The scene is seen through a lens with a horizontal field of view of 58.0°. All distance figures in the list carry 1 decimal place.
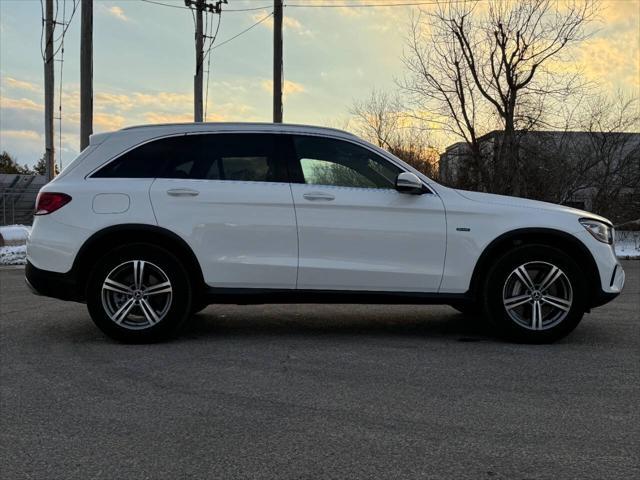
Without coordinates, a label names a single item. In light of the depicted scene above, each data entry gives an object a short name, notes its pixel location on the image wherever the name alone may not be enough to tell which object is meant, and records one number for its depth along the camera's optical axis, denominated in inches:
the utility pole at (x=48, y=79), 732.0
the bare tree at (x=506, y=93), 664.4
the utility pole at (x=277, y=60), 662.5
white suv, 193.5
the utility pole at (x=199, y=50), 761.0
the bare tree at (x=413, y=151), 815.7
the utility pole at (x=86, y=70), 522.0
